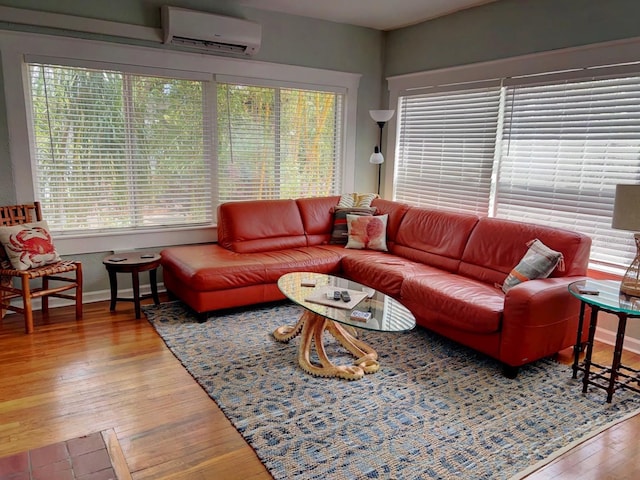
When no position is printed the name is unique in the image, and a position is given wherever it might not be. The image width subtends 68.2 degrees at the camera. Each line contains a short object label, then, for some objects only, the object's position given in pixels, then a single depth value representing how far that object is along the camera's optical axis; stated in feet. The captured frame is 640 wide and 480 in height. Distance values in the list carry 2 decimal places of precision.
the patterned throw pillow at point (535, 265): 10.58
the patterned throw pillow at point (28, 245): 11.73
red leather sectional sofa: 9.93
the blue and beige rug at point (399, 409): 7.24
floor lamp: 16.65
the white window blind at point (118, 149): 13.10
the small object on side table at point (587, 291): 9.32
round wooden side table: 12.59
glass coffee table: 9.20
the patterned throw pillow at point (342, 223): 16.03
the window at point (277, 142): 15.89
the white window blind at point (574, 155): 11.41
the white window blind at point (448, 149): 14.85
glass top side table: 8.68
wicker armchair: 11.53
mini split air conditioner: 13.56
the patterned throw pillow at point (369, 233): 15.35
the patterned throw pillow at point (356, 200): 16.56
